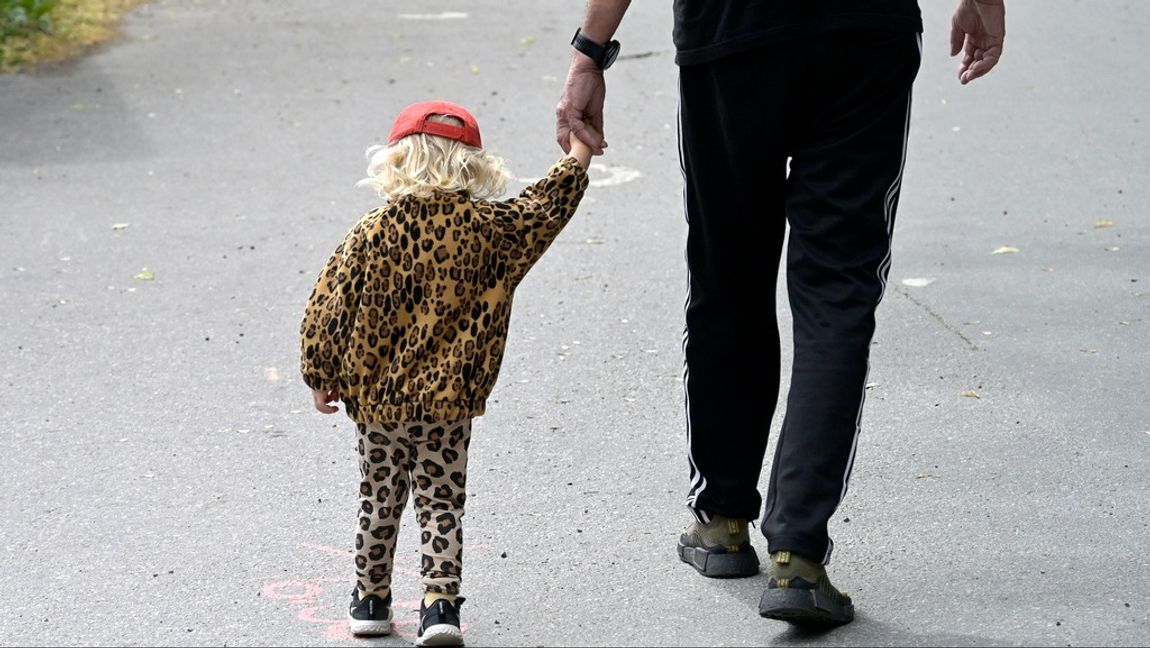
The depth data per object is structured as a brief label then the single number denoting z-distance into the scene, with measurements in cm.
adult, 691
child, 670
